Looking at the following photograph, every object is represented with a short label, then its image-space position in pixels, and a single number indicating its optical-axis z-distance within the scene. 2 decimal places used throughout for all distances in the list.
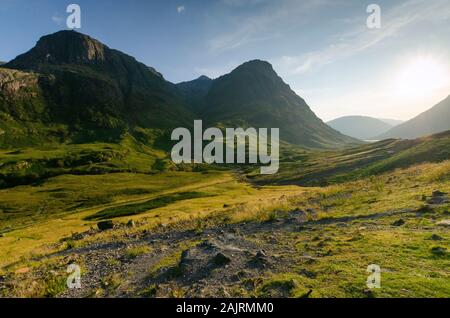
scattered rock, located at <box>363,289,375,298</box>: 12.61
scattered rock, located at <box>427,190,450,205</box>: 25.91
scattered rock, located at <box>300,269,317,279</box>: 15.41
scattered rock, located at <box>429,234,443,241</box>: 18.11
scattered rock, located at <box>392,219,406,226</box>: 22.61
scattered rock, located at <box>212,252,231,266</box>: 18.51
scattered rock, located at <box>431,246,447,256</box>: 15.91
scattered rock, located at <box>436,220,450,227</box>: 20.38
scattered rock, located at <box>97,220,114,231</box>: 44.38
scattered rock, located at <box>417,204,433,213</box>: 24.13
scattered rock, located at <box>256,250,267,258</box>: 18.53
